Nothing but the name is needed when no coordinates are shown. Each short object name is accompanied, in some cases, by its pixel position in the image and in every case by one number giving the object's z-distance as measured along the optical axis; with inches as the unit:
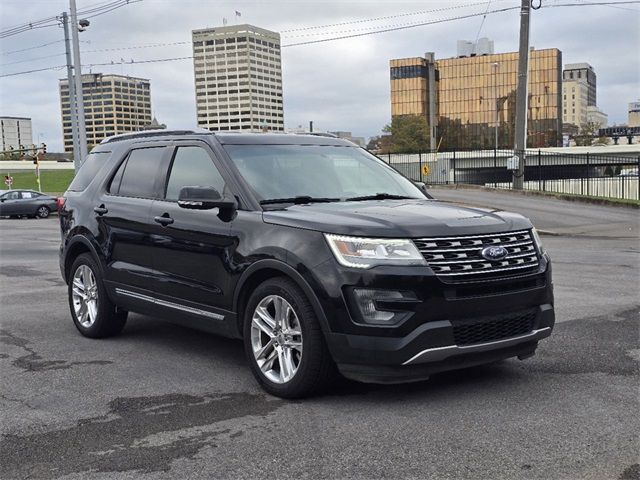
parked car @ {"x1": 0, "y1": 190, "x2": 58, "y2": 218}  1464.1
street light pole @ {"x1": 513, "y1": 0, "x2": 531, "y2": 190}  1071.0
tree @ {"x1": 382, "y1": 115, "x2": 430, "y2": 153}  4478.3
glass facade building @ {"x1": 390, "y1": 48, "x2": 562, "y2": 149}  5147.6
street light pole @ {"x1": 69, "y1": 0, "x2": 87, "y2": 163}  1350.9
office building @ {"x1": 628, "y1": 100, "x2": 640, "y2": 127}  6432.1
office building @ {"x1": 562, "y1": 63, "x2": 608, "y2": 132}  7731.8
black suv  182.1
